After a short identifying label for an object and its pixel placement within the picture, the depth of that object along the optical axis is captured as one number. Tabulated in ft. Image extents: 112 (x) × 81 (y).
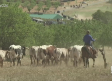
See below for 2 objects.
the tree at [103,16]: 556.10
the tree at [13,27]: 192.13
